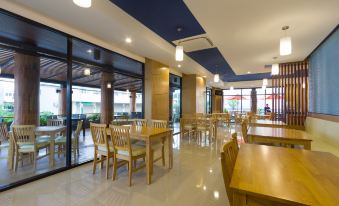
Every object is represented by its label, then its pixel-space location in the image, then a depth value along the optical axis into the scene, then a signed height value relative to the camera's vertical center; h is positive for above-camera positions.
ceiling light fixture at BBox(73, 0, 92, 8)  1.78 +1.10
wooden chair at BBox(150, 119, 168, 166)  3.36 -0.79
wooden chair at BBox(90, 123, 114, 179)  2.84 -0.67
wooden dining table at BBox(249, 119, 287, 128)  3.86 -0.48
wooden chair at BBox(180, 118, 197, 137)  5.88 -0.72
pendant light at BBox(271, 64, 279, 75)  4.36 +0.96
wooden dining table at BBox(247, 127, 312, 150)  2.39 -0.49
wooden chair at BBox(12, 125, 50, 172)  3.00 -0.67
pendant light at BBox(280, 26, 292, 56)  2.81 +1.01
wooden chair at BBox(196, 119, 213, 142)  5.66 -0.74
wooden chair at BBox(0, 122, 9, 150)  3.30 -0.58
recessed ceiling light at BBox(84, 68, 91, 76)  4.51 +0.95
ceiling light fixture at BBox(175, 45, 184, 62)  3.15 +0.99
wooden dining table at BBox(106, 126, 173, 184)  2.67 -0.55
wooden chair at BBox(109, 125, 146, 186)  2.64 -0.71
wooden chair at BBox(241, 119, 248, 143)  2.83 -0.44
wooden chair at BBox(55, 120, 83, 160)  3.63 -0.86
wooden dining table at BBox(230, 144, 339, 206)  0.91 -0.50
